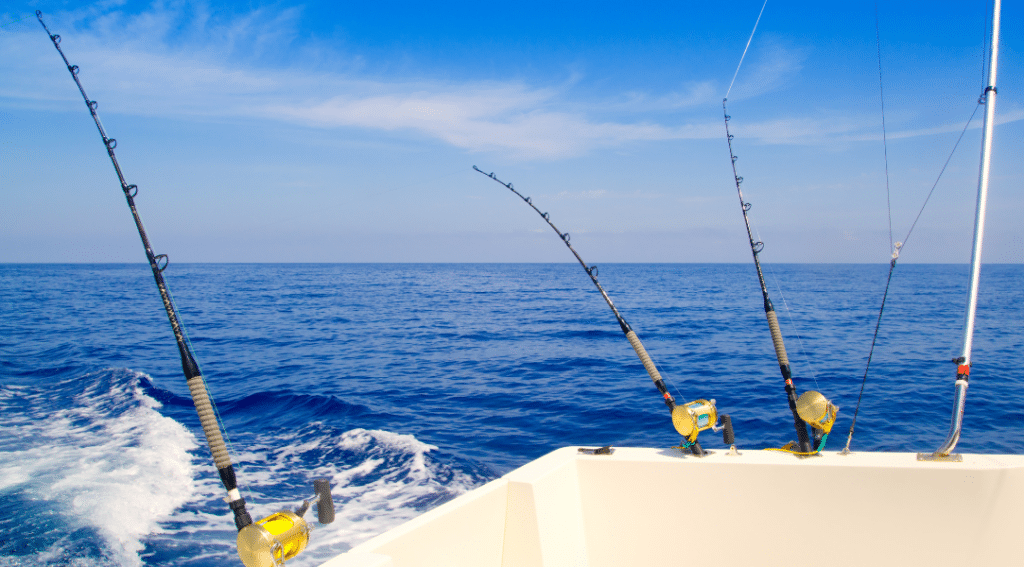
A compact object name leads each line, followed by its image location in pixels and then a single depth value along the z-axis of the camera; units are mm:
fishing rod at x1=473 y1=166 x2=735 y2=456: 2725
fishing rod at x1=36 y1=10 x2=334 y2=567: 1743
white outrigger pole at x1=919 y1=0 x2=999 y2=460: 2891
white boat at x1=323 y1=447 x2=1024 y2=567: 2357
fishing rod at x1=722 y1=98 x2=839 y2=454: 2818
